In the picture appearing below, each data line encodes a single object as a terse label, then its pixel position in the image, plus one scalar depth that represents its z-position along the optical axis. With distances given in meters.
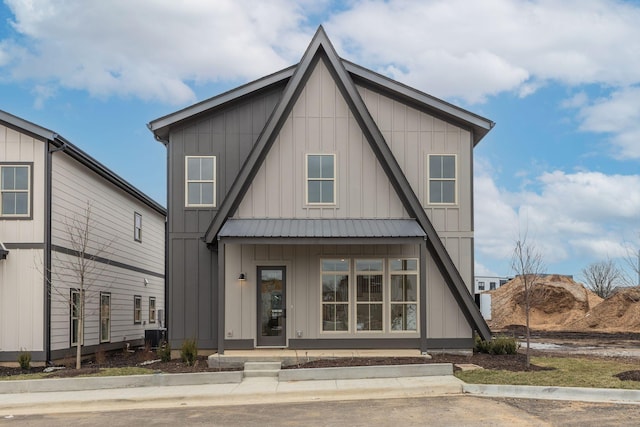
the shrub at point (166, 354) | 17.17
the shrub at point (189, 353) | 16.17
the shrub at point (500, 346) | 17.62
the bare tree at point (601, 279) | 56.78
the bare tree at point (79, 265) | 18.23
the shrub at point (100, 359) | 18.31
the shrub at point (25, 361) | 16.62
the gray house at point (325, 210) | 17.75
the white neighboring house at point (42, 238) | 17.53
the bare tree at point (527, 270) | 15.05
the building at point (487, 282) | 75.69
